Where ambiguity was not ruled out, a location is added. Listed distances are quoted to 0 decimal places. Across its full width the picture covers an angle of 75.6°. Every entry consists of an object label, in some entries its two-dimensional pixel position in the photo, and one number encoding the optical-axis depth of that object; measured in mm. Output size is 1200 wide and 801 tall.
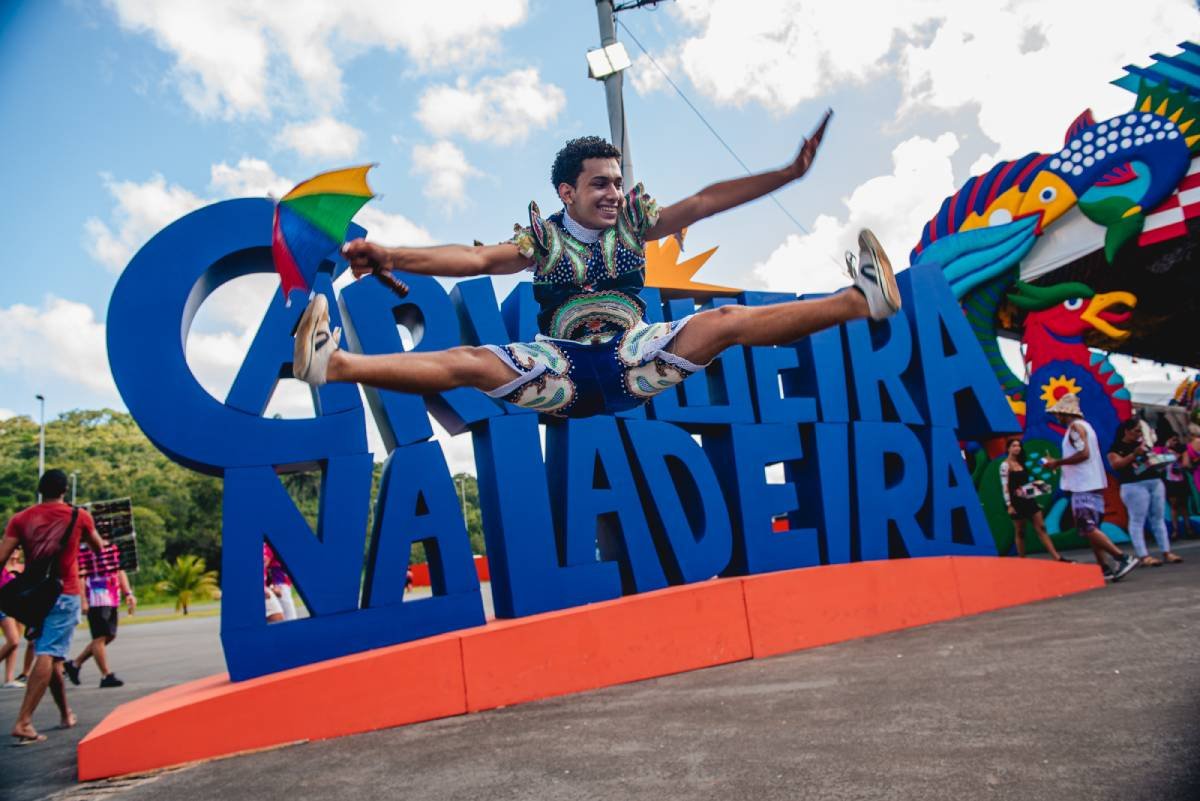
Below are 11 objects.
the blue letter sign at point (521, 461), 5352
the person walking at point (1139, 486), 8828
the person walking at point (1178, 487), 11750
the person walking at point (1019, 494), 9219
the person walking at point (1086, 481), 7719
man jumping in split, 2502
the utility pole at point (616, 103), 9109
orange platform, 4379
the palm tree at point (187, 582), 30094
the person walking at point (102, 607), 7383
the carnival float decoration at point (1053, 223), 12156
